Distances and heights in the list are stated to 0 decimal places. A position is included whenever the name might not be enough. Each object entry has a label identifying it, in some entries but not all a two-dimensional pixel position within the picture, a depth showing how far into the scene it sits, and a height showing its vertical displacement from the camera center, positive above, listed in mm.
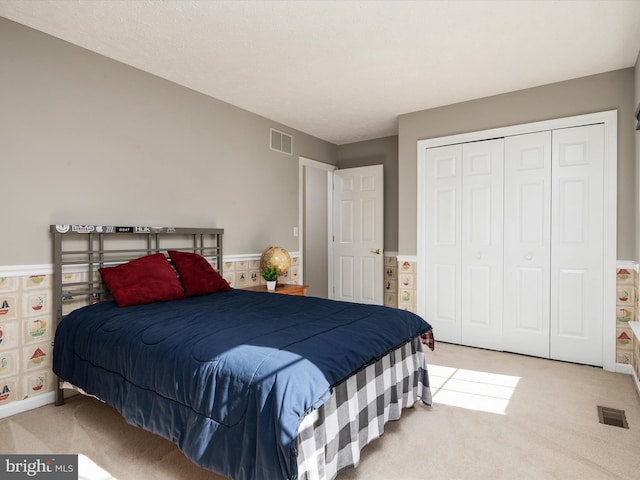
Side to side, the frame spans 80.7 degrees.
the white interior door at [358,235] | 5133 +51
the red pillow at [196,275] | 3026 -307
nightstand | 3939 -540
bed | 1448 -566
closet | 3309 -23
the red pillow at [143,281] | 2580 -316
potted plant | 3958 -399
